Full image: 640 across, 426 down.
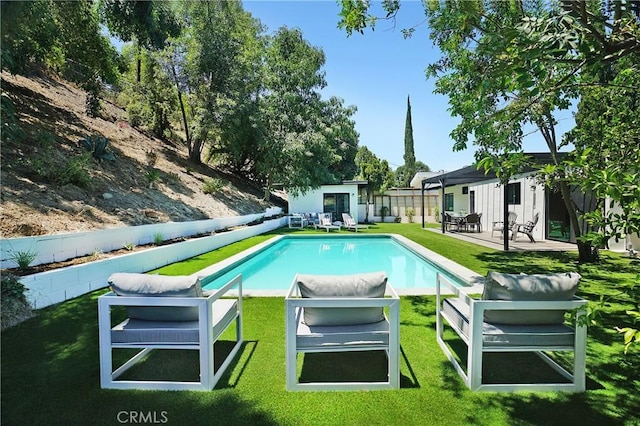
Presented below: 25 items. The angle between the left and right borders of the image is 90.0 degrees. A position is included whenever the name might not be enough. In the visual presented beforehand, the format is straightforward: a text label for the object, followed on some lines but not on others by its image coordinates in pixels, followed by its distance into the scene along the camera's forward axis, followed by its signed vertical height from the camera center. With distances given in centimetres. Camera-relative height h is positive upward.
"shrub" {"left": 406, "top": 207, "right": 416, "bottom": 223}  2283 -59
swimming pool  713 -172
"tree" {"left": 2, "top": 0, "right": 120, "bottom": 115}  512 +458
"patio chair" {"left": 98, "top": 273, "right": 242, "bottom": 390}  271 -104
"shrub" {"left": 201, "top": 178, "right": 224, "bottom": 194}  1575 +104
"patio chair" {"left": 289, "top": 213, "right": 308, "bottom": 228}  1864 -85
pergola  995 +116
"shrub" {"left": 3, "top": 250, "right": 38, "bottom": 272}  492 -78
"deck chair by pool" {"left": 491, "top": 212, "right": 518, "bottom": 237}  1201 -65
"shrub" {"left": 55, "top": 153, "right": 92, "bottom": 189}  848 +91
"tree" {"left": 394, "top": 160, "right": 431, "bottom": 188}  4338 +468
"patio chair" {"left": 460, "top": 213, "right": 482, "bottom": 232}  1486 -78
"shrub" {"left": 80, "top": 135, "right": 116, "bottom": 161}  1099 +212
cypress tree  4559 +801
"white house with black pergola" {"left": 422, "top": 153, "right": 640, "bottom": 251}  1097 +5
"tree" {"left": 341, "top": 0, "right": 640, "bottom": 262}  194 +139
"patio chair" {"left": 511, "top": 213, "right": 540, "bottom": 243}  1144 -90
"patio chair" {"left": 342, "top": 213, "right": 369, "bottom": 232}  1695 -100
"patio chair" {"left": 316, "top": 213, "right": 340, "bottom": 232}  1661 -99
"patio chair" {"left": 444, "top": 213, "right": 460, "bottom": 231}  1534 -83
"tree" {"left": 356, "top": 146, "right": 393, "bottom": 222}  2180 +204
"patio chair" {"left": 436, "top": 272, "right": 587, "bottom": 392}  268 -104
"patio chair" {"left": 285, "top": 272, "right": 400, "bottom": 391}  270 -104
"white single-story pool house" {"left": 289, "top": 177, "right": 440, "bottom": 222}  2038 +19
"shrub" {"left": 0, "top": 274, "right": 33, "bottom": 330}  400 -124
